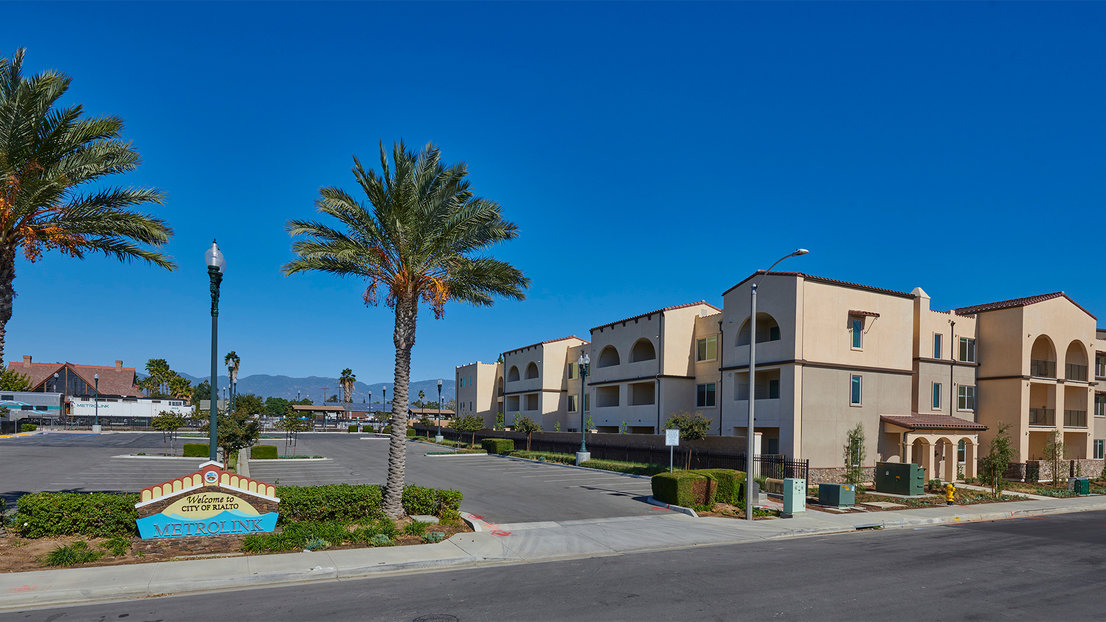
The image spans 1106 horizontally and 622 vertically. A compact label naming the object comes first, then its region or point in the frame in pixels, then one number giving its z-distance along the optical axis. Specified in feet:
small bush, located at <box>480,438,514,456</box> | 168.66
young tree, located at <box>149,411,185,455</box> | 139.40
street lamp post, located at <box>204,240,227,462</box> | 53.01
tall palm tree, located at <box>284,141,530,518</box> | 59.52
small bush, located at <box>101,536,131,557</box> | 45.01
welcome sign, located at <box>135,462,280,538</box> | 48.37
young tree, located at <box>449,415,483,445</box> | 187.83
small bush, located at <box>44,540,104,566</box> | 42.04
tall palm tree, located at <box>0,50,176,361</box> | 48.52
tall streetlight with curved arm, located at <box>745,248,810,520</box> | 69.67
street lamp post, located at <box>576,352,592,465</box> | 128.06
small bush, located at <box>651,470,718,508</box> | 75.24
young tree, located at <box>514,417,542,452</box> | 165.39
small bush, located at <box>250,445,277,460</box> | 134.26
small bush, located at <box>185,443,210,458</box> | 130.31
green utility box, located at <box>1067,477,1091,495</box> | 116.95
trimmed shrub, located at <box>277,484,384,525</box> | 53.88
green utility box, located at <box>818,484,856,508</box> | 83.25
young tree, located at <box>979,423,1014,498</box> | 104.42
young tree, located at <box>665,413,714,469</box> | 108.99
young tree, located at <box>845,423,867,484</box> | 108.58
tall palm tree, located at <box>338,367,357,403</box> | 453.58
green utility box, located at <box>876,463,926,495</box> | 98.43
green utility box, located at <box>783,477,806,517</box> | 74.13
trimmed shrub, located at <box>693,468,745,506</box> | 77.10
